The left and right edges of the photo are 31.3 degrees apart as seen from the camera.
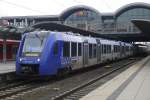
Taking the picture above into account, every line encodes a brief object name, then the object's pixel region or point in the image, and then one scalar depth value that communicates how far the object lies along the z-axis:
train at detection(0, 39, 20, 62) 30.56
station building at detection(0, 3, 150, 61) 67.93
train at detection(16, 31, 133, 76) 13.83
